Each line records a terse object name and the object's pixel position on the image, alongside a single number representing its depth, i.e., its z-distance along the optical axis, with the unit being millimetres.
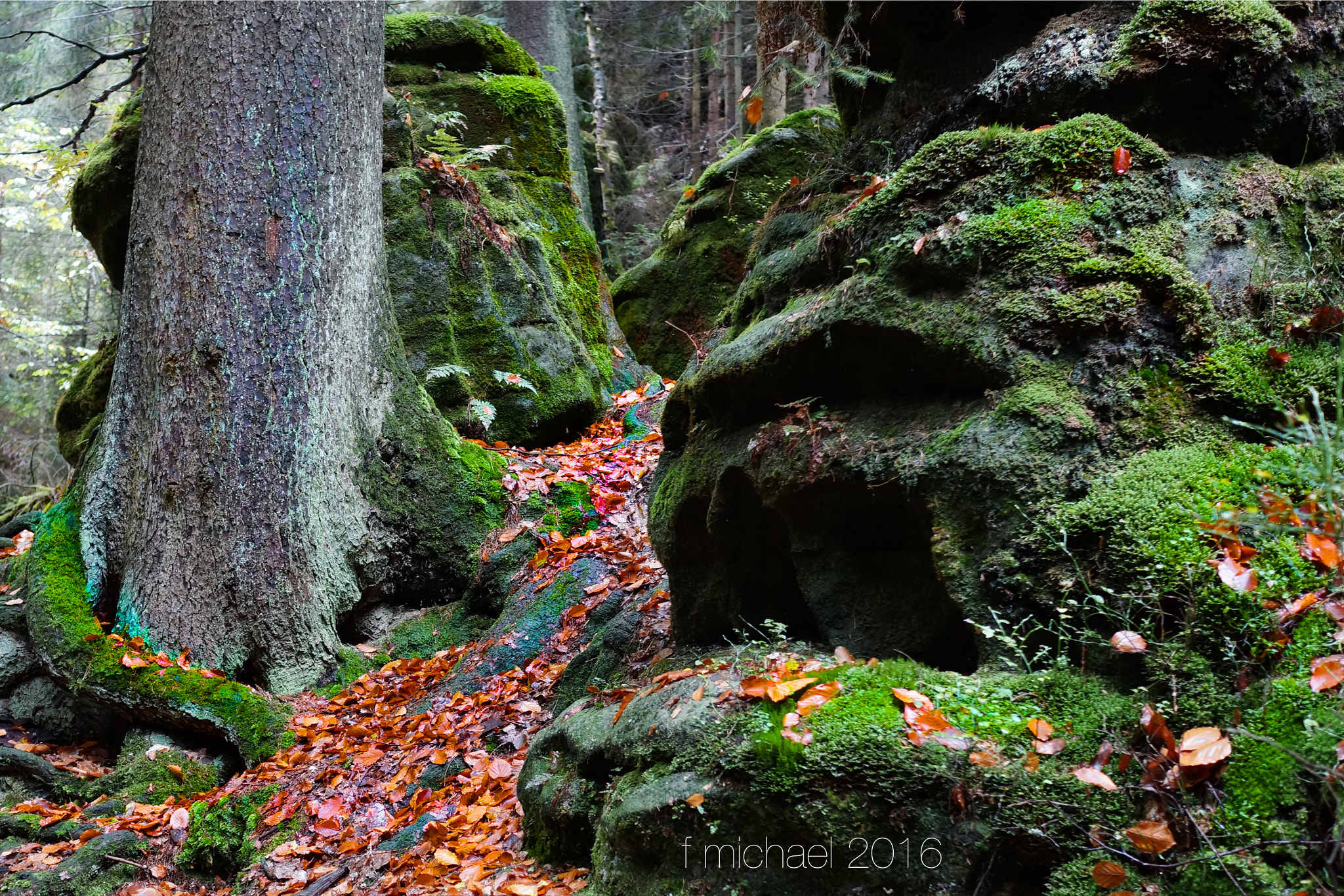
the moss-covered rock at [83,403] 7707
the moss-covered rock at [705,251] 9914
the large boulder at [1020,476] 2203
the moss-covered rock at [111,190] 7547
